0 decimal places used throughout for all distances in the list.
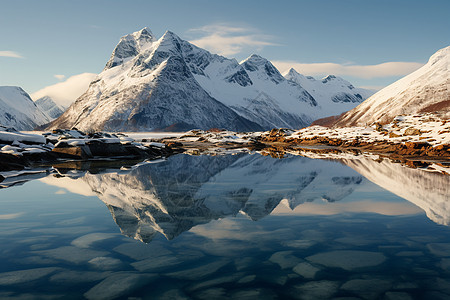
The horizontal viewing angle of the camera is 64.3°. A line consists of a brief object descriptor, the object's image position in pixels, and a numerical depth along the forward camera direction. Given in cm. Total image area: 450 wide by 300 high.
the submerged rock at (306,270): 589
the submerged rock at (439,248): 690
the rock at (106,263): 623
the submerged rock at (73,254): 665
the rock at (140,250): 679
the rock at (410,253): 683
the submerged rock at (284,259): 633
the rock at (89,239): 750
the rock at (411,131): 4054
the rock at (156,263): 618
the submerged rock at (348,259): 634
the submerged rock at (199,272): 586
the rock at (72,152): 2869
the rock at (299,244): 739
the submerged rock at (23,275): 567
